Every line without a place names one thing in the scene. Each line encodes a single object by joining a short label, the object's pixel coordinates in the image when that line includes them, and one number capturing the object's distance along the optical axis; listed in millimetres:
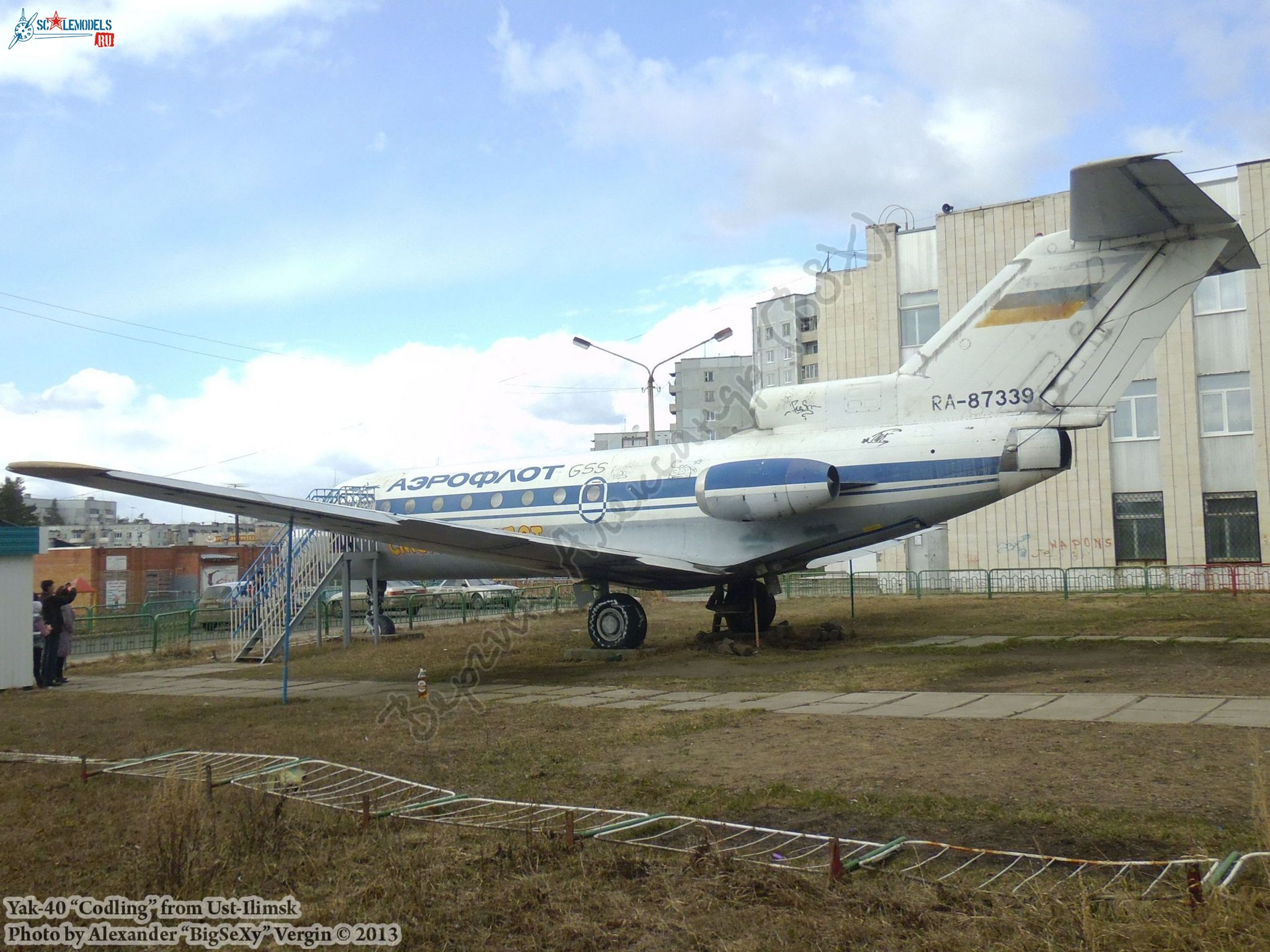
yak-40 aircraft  13289
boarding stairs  20969
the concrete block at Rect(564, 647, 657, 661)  16984
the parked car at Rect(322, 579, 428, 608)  34997
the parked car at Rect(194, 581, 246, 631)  22422
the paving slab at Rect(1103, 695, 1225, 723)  8867
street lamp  31953
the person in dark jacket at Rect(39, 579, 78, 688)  17203
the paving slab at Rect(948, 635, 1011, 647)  16734
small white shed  16312
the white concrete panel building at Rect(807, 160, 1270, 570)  32188
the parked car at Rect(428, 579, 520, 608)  33078
